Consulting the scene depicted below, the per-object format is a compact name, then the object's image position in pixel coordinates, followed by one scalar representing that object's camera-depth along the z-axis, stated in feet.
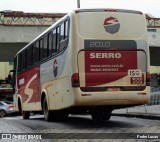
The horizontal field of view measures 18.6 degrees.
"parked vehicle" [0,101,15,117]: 104.78
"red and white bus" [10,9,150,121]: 44.52
